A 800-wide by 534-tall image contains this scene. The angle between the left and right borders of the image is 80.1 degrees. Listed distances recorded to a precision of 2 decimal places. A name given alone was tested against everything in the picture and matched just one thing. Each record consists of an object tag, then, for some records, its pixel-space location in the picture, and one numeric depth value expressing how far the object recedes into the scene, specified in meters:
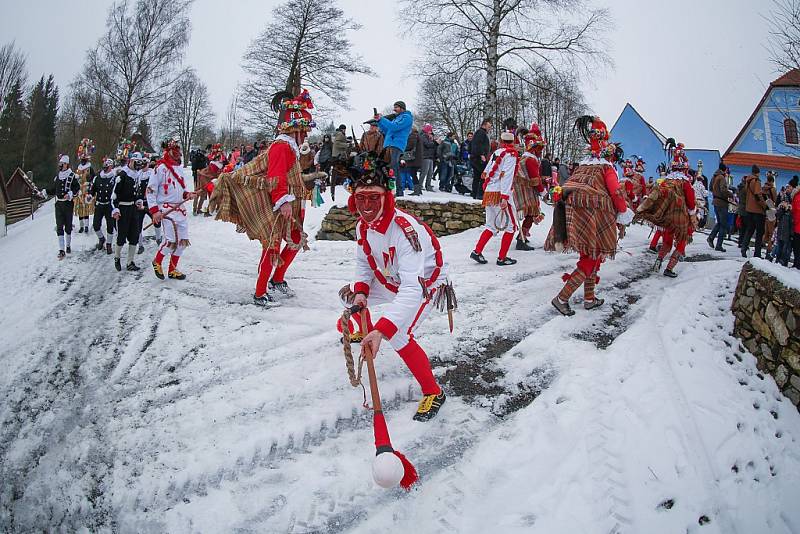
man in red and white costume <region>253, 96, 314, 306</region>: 5.86
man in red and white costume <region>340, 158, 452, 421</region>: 3.45
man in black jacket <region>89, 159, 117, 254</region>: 9.82
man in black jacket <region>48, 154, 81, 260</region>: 9.38
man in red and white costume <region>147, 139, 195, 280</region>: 7.27
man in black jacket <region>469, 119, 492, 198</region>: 10.98
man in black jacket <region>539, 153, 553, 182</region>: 12.62
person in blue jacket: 8.38
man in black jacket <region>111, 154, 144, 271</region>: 8.10
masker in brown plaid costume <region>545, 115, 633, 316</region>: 5.68
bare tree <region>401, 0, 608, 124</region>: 15.88
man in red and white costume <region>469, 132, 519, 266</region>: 7.77
